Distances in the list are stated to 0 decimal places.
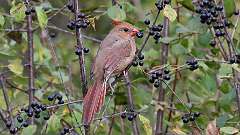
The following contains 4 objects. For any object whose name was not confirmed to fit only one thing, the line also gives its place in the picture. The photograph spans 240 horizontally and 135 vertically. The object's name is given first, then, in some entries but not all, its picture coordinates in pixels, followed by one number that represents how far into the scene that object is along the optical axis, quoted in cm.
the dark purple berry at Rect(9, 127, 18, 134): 948
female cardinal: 858
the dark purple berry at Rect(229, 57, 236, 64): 976
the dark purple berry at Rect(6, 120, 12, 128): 1024
